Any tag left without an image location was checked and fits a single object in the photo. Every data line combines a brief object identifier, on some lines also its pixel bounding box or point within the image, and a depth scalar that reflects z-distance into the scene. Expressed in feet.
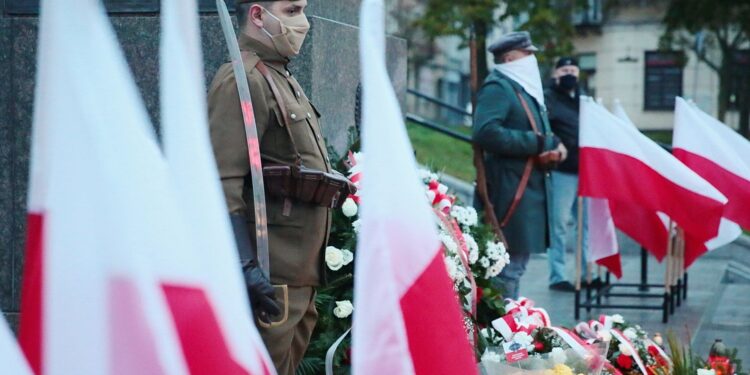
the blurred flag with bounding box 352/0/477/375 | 7.41
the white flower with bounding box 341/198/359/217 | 16.34
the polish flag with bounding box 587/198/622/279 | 26.86
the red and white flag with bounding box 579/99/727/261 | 23.20
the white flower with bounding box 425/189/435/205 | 18.05
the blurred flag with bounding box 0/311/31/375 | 5.66
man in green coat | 22.47
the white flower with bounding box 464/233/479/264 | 17.83
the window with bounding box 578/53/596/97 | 148.56
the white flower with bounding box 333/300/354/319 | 15.62
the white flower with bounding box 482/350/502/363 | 14.64
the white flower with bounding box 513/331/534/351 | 15.72
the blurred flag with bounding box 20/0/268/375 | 6.08
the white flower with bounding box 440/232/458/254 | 17.04
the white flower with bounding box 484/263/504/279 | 18.41
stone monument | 17.52
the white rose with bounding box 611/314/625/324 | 18.15
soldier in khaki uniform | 11.62
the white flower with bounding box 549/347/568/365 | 14.96
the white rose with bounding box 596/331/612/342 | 16.89
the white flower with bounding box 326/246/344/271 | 15.70
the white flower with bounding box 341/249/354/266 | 15.90
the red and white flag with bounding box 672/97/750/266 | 24.09
